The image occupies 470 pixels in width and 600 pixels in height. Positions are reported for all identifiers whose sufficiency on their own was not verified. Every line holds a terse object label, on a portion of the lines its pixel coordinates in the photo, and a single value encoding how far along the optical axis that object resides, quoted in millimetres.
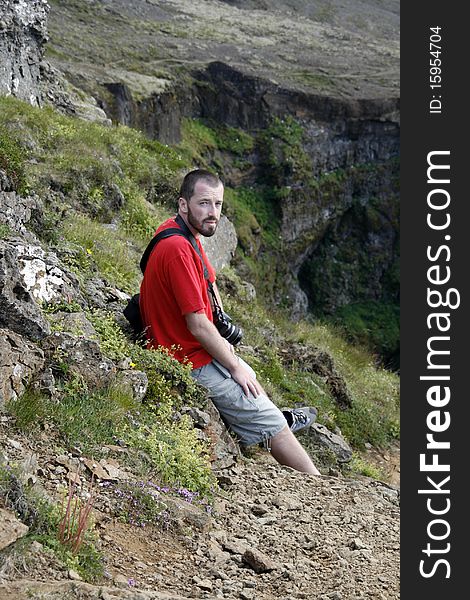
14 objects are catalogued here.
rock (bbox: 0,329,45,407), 4406
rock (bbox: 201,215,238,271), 12234
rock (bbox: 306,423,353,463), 7305
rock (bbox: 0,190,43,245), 6359
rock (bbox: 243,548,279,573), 3980
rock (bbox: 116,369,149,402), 5145
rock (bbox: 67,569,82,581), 3273
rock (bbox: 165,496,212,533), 4215
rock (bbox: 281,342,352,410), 10008
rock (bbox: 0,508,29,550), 3217
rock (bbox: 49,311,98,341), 5324
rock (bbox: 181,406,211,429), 5422
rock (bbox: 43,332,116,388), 4977
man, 5523
